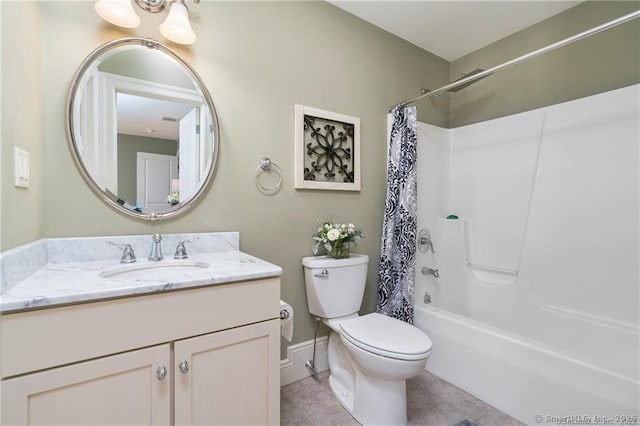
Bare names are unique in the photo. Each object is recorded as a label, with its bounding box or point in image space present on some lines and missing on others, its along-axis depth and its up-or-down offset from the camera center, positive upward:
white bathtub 1.17 -0.80
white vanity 0.71 -0.40
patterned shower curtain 1.89 -0.12
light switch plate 0.90 +0.14
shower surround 1.36 -0.33
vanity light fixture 1.15 +0.84
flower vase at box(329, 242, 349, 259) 1.72 -0.26
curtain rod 1.16 +0.81
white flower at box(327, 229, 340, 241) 1.66 -0.15
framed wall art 1.72 +0.40
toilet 1.25 -0.64
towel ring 1.59 +0.23
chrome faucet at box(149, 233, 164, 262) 1.26 -0.18
